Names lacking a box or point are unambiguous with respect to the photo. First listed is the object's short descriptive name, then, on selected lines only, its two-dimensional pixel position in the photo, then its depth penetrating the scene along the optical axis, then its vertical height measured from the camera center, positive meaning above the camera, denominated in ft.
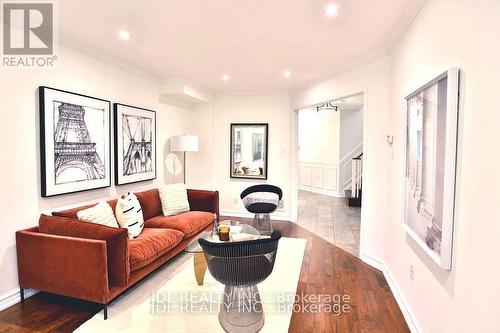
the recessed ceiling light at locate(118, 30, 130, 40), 9.25 +3.95
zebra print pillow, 10.21 -2.22
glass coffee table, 9.51 -2.95
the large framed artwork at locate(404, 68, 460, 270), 5.33 -0.16
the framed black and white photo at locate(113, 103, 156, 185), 12.32 +0.50
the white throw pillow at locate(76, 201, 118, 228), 8.91 -1.96
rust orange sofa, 7.72 -2.99
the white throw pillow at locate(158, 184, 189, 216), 13.32 -2.13
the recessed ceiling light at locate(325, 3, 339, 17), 7.48 +3.93
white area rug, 7.57 -4.50
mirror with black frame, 18.97 +0.36
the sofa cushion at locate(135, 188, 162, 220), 12.66 -2.18
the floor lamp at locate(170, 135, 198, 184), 15.83 +0.66
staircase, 23.26 -2.34
